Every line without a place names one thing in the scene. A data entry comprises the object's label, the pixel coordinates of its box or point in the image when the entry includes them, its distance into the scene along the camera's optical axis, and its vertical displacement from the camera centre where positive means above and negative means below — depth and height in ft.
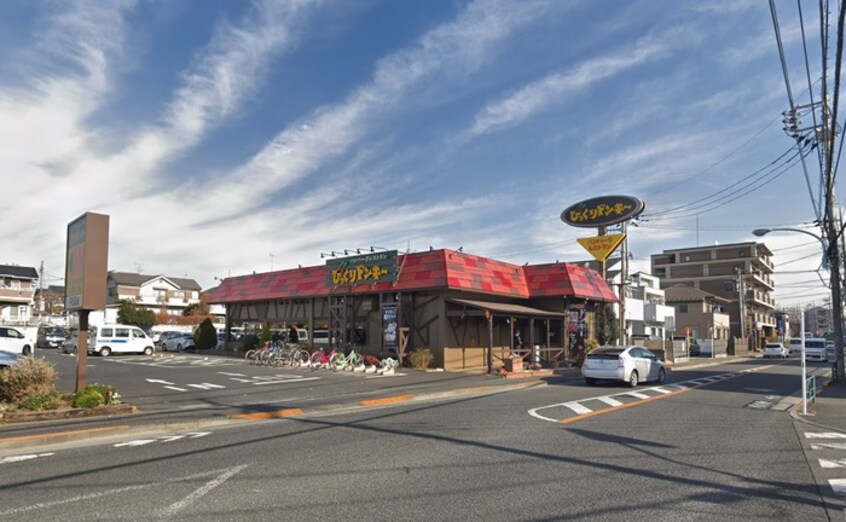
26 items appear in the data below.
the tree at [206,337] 130.31 -4.28
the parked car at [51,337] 152.97 -5.39
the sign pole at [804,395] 44.32 -5.31
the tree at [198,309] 245.45 +3.19
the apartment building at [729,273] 285.23 +23.44
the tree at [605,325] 106.63 -0.86
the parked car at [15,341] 97.95 -4.27
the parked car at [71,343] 123.85 -5.50
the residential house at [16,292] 198.29 +7.47
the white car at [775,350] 185.26 -8.60
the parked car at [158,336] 147.85 -5.62
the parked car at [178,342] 138.82 -5.91
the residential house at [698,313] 242.58 +3.19
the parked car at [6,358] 61.76 -4.43
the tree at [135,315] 210.59 +0.35
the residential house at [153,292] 279.90 +11.77
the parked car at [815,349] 168.86 -7.46
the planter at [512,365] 79.51 -5.92
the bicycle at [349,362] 80.69 -5.78
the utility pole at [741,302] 209.56 +6.75
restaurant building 84.84 +2.34
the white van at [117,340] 116.88 -4.64
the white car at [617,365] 64.49 -4.80
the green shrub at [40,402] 37.65 -5.41
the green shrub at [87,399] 39.42 -5.34
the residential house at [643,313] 183.95 +2.26
